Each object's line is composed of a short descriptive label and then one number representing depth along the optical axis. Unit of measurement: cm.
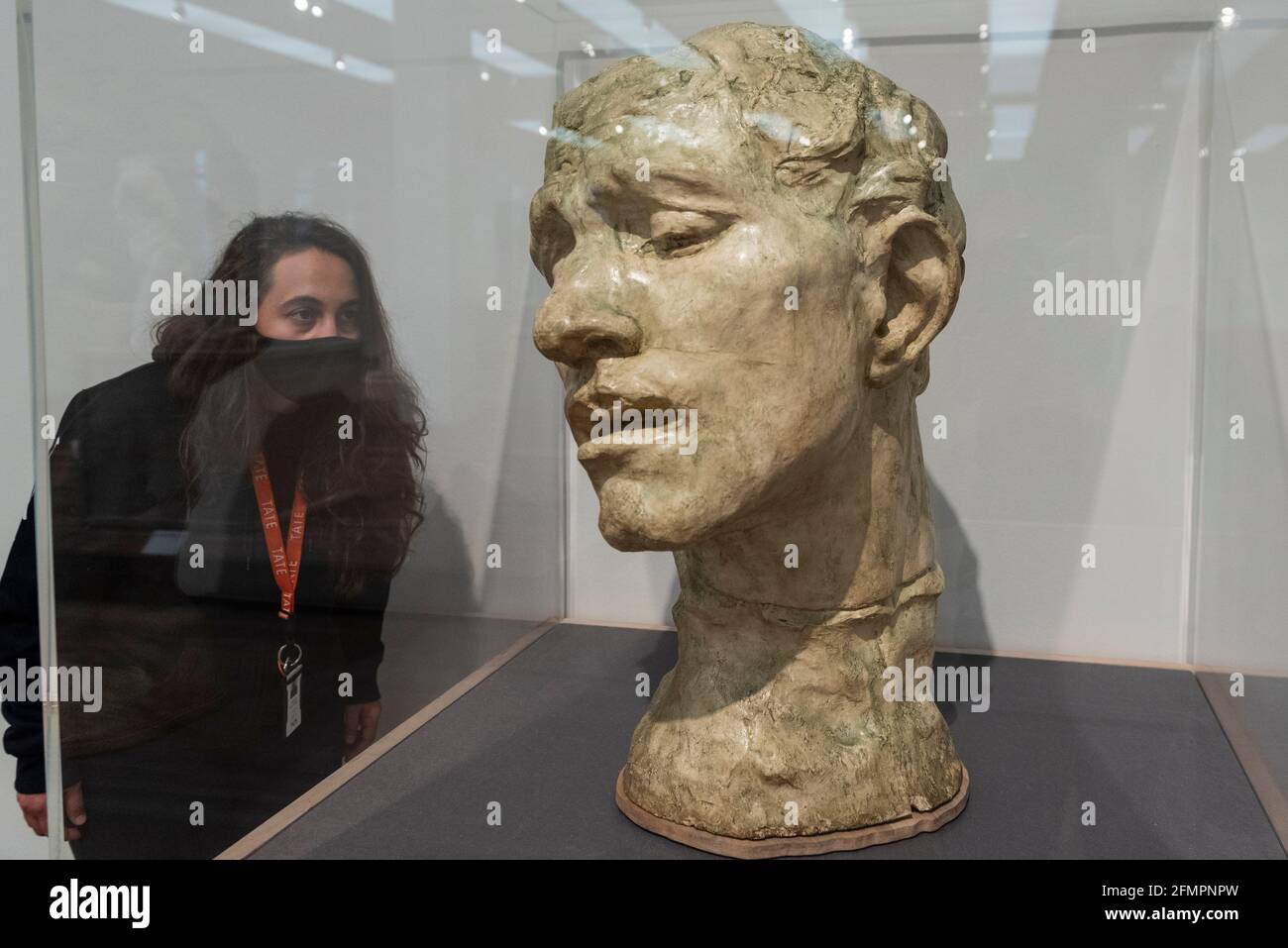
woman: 201
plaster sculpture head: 179
